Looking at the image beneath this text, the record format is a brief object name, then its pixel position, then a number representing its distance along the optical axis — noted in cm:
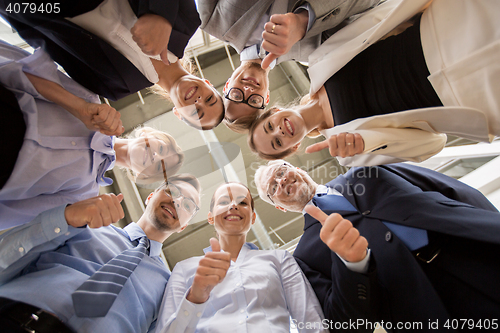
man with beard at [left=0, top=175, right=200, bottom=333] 80
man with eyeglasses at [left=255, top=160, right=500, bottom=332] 80
